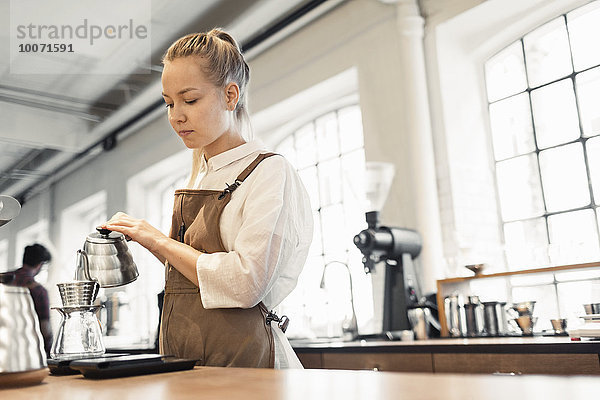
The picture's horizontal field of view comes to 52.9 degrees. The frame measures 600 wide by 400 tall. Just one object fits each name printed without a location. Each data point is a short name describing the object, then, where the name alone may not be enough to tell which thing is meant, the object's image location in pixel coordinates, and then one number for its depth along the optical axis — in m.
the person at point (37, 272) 4.02
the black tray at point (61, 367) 1.05
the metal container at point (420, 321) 3.13
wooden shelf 2.84
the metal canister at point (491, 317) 2.97
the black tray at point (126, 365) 0.92
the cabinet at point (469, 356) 2.09
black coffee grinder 3.30
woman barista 1.23
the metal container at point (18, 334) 0.79
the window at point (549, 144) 3.32
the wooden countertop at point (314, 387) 0.58
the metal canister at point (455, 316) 3.06
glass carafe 1.11
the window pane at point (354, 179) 4.64
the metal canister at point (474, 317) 3.01
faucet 3.41
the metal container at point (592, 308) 2.47
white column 3.75
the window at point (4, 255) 5.47
